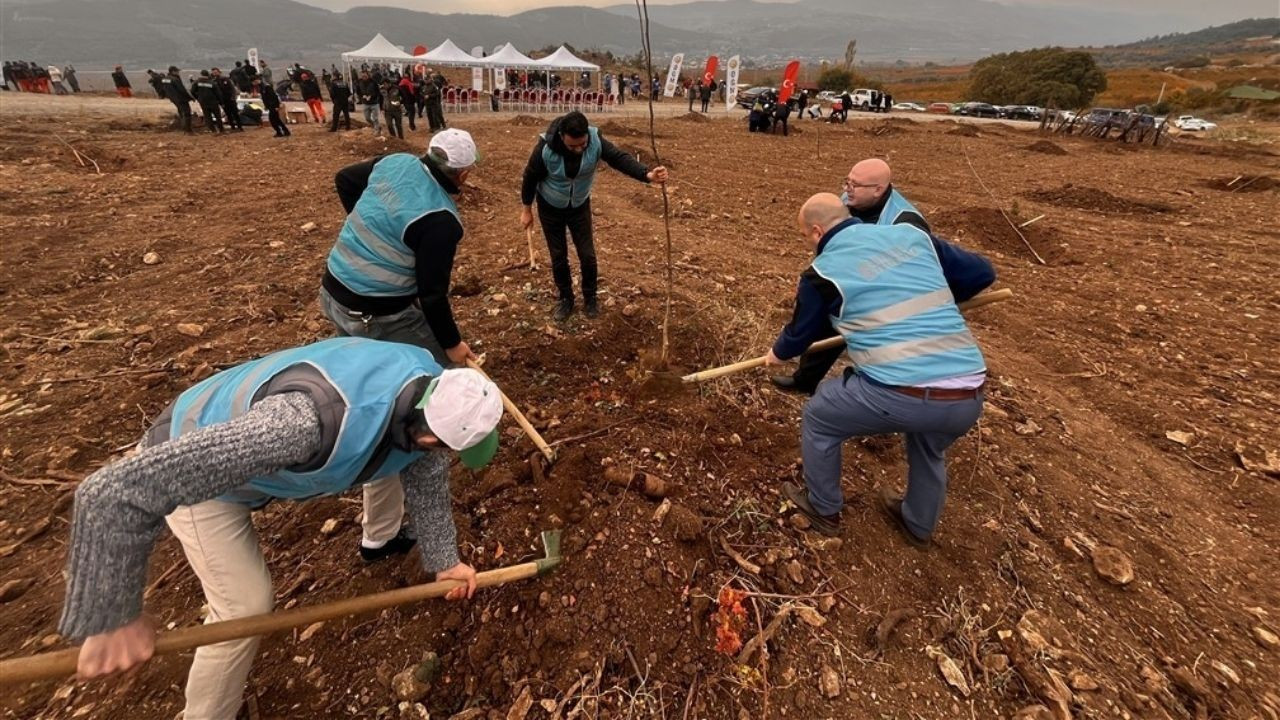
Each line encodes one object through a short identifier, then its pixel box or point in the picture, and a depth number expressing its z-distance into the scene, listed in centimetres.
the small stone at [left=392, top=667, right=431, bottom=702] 211
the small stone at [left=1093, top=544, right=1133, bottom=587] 264
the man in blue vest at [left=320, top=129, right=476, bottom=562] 249
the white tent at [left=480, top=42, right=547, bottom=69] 2178
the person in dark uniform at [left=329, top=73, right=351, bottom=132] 1331
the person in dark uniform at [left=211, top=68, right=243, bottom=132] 1320
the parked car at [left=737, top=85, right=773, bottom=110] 2966
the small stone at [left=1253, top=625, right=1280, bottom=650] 243
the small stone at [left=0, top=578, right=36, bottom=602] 245
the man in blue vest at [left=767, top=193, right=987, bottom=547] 224
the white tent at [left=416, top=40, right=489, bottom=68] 2108
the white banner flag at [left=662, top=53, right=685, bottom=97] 2556
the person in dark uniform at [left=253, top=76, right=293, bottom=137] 1267
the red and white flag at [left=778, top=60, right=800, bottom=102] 1858
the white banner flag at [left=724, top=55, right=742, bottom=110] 2391
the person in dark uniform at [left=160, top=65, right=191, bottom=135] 1271
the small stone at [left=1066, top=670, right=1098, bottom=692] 218
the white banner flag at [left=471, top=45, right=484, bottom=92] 2119
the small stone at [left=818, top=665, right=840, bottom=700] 216
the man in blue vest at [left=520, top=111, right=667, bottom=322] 376
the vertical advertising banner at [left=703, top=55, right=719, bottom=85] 2464
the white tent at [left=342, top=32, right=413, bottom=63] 2134
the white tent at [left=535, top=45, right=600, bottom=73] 2356
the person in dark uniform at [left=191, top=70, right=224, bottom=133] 1256
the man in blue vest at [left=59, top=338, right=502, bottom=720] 134
